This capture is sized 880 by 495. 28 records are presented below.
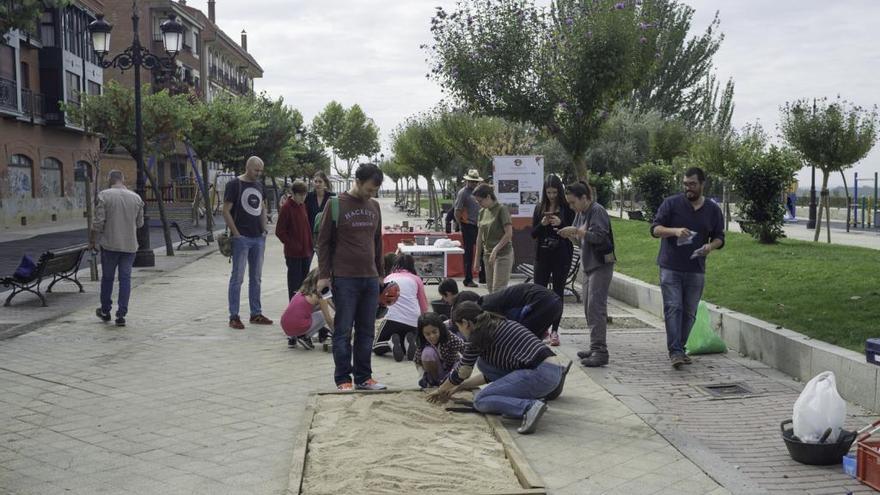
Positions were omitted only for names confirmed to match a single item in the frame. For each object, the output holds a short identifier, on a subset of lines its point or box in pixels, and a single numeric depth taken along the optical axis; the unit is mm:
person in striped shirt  5988
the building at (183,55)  47406
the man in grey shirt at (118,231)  10078
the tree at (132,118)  20672
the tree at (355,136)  85938
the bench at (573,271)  11844
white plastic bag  5082
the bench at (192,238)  22328
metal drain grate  6855
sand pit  4633
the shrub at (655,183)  27078
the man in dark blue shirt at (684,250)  7824
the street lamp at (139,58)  17547
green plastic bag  8359
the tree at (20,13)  10992
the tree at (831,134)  22219
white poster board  16656
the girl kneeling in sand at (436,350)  6809
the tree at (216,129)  28609
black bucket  5047
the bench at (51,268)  11828
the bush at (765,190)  16125
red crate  4578
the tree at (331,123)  86625
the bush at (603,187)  34938
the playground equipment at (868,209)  31000
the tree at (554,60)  14516
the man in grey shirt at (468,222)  13898
